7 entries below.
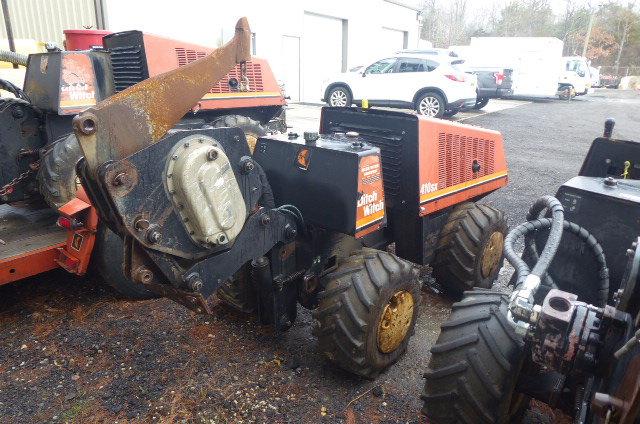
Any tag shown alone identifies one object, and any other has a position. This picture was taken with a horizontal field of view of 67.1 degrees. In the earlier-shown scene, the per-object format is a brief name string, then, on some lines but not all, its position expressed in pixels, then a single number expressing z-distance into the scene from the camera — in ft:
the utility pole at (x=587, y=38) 139.44
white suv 46.60
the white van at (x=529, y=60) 72.23
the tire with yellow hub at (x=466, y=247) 12.59
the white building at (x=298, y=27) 41.63
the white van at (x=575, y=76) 83.76
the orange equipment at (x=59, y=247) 11.14
